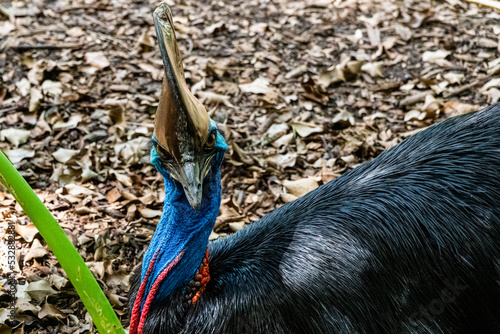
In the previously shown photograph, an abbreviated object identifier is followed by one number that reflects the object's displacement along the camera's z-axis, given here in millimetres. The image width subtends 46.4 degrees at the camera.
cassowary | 1986
